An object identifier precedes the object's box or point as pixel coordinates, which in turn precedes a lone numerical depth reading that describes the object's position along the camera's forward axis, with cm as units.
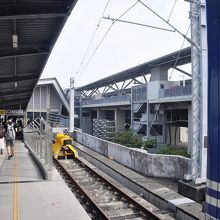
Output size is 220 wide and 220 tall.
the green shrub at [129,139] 4368
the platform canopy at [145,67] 4792
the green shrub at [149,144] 4132
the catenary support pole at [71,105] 4112
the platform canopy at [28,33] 873
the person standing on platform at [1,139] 1998
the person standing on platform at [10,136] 1700
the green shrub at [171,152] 2879
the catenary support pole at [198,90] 1072
